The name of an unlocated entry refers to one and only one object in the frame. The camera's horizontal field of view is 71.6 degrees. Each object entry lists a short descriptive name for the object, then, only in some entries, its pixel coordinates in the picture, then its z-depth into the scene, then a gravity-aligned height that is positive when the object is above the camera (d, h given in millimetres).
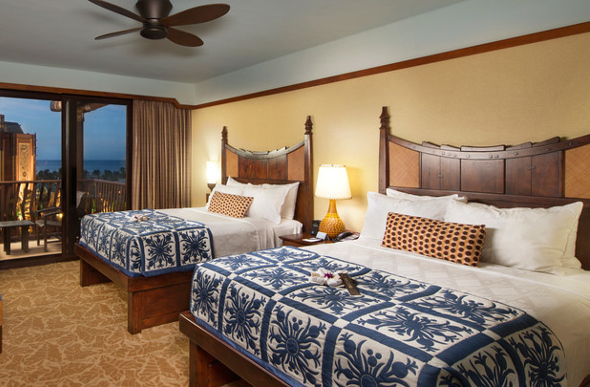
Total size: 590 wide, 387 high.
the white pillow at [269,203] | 4277 -206
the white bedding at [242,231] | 3690 -460
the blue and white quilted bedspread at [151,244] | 3213 -511
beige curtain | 5859 +402
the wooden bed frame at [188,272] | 3232 -723
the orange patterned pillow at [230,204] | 4316 -229
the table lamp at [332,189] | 3727 -48
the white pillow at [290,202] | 4410 -200
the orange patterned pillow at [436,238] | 2443 -342
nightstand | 3682 -524
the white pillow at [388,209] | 2951 -187
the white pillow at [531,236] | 2328 -300
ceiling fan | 2754 +1187
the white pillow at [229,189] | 4781 -72
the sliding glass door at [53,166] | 5410 +224
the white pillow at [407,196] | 2971 -92
